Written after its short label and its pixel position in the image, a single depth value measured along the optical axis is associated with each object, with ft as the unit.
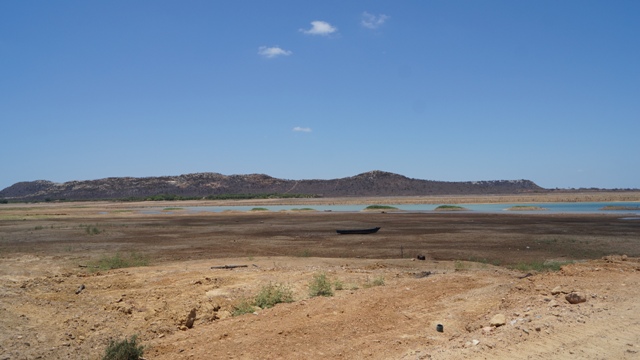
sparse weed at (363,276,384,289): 44.70
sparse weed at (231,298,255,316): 37.52
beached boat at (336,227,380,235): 113.39
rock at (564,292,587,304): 31.89
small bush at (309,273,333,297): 41.12
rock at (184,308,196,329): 36.27
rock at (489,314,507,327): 29.22
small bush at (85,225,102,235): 118.73
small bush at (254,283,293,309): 39.06
